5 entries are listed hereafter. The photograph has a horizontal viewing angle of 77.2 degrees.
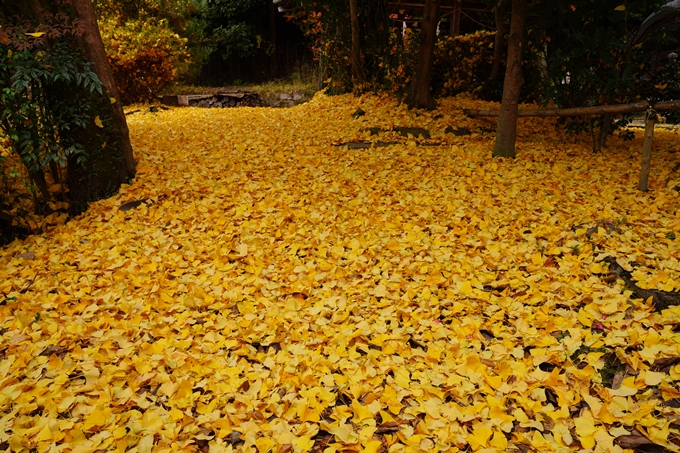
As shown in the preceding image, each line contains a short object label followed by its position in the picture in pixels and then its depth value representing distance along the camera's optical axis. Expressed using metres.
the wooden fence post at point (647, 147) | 4.27
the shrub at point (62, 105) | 3.67
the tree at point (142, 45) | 10.30
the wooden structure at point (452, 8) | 11.57
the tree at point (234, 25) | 16.05
